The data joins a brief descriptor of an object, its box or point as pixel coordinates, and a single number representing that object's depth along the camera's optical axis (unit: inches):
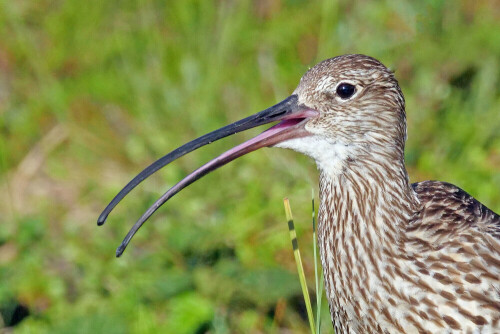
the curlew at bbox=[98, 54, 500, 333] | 279.1
